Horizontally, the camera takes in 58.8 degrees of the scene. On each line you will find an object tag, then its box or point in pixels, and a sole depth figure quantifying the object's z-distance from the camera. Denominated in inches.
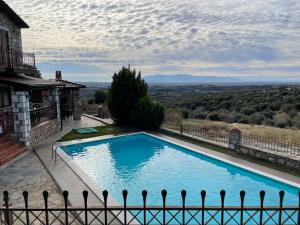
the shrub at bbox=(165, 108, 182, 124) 867.4
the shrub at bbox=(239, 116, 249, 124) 1166.5
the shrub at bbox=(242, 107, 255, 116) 1380.0
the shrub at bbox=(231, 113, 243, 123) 1207.8
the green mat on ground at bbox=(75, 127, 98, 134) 726.7
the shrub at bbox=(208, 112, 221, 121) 1261.1
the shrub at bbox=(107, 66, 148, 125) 805.9
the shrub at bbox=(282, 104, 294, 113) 1303.9
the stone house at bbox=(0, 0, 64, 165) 521.0
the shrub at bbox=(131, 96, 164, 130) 760.3
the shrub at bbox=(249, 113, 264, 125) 1152.2
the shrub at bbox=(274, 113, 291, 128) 1029.6
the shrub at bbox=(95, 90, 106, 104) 1428.4
